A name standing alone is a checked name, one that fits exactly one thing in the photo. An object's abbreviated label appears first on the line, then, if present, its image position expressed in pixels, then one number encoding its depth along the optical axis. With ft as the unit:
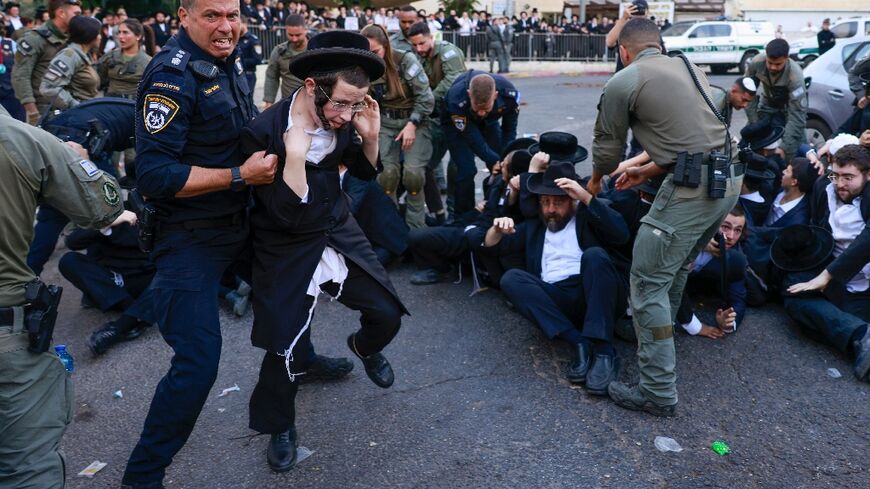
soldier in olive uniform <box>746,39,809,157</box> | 22.74
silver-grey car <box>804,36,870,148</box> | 26.50
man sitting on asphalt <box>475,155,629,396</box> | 13.01
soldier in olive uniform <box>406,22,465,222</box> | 21.21
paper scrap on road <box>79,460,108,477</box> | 10.82
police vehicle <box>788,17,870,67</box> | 61.46
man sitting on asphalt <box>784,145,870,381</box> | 13.48
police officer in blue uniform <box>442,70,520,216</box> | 19.58
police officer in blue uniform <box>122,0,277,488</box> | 9.04
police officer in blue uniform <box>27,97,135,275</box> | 13.83
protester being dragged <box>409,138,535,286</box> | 16.60
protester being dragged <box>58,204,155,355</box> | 15.94
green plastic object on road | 10.87
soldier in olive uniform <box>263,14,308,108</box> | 23.62
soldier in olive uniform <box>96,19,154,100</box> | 21.65
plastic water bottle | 8.56
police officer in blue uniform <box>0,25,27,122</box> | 26.55
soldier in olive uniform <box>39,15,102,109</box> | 20.48
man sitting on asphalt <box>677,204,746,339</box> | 14.37
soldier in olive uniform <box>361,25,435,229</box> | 19.94
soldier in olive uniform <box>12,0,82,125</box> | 22.09
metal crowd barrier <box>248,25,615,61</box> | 79.10
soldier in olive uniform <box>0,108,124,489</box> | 7.53
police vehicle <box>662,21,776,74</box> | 73.92
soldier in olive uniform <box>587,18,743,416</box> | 11.23
